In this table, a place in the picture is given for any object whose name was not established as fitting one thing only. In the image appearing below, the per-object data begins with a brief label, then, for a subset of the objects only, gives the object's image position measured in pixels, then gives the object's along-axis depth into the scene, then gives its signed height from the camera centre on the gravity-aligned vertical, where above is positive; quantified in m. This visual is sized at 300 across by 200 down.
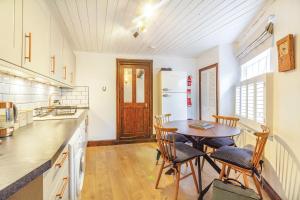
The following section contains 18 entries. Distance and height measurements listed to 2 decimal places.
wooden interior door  3.17 +0.05
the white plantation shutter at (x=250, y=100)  2.01 +0.01
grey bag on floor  1.10 -0.78
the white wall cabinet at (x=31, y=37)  0.75 +0.48
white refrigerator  3.08 +0.17
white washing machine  1.06 -0.57
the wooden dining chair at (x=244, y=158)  1.26 -0.59
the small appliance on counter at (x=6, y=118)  0.93 -0.13
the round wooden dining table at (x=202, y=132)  1.45 -0.37
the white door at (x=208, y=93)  2.83 +0.17
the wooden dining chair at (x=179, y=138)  2.00 -0.57
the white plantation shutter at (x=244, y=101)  2.22 +0.00
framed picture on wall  1.27 +0.48
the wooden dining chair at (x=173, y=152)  1.42 -0.59
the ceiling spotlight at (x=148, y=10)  1.55 +1.10
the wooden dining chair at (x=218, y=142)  1.80 -0.58
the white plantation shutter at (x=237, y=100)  2.42 +0.02
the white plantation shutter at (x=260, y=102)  1.70 -0.01
